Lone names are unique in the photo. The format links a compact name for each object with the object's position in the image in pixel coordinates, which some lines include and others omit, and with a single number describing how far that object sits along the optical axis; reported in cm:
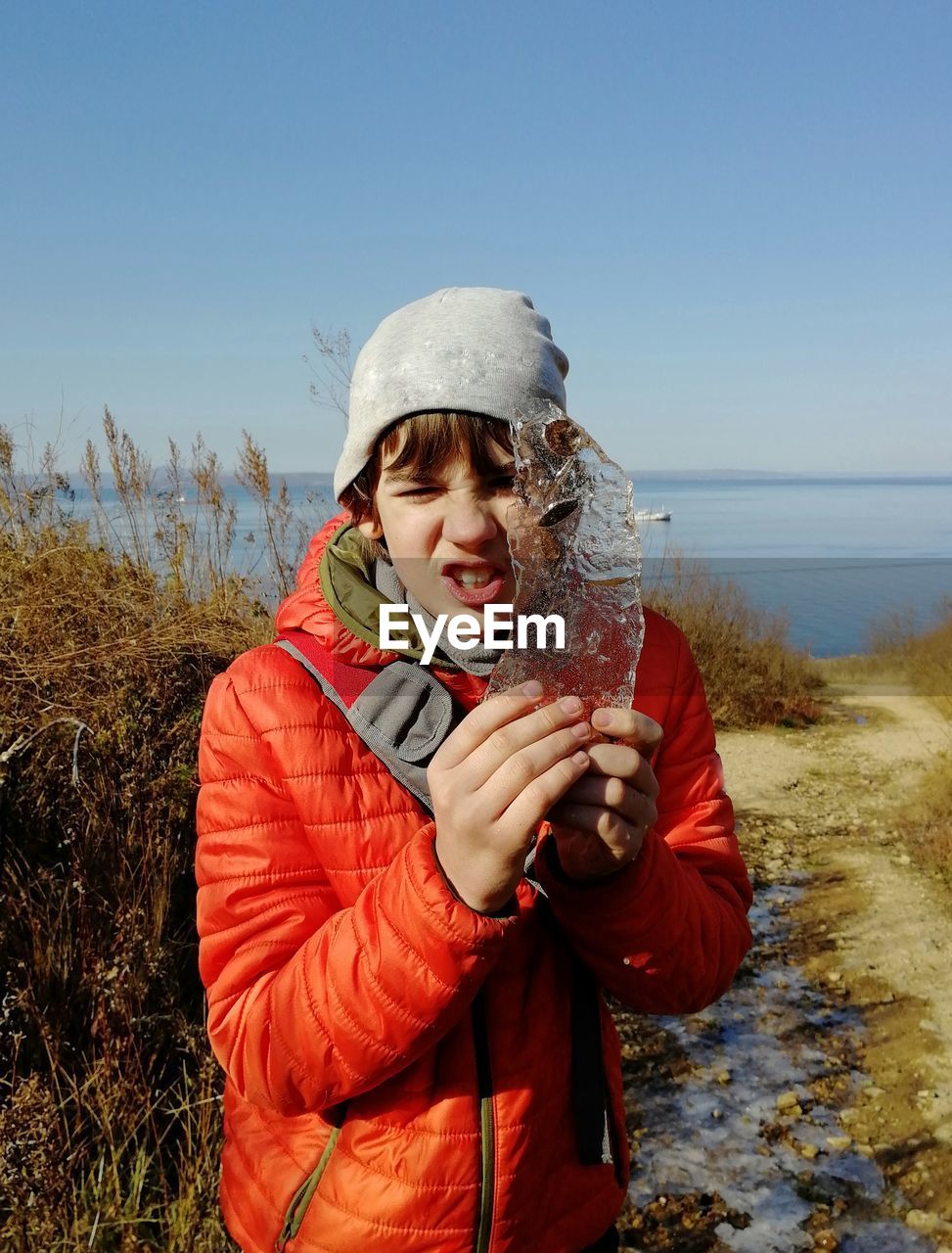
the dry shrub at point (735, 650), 1091
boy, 112
